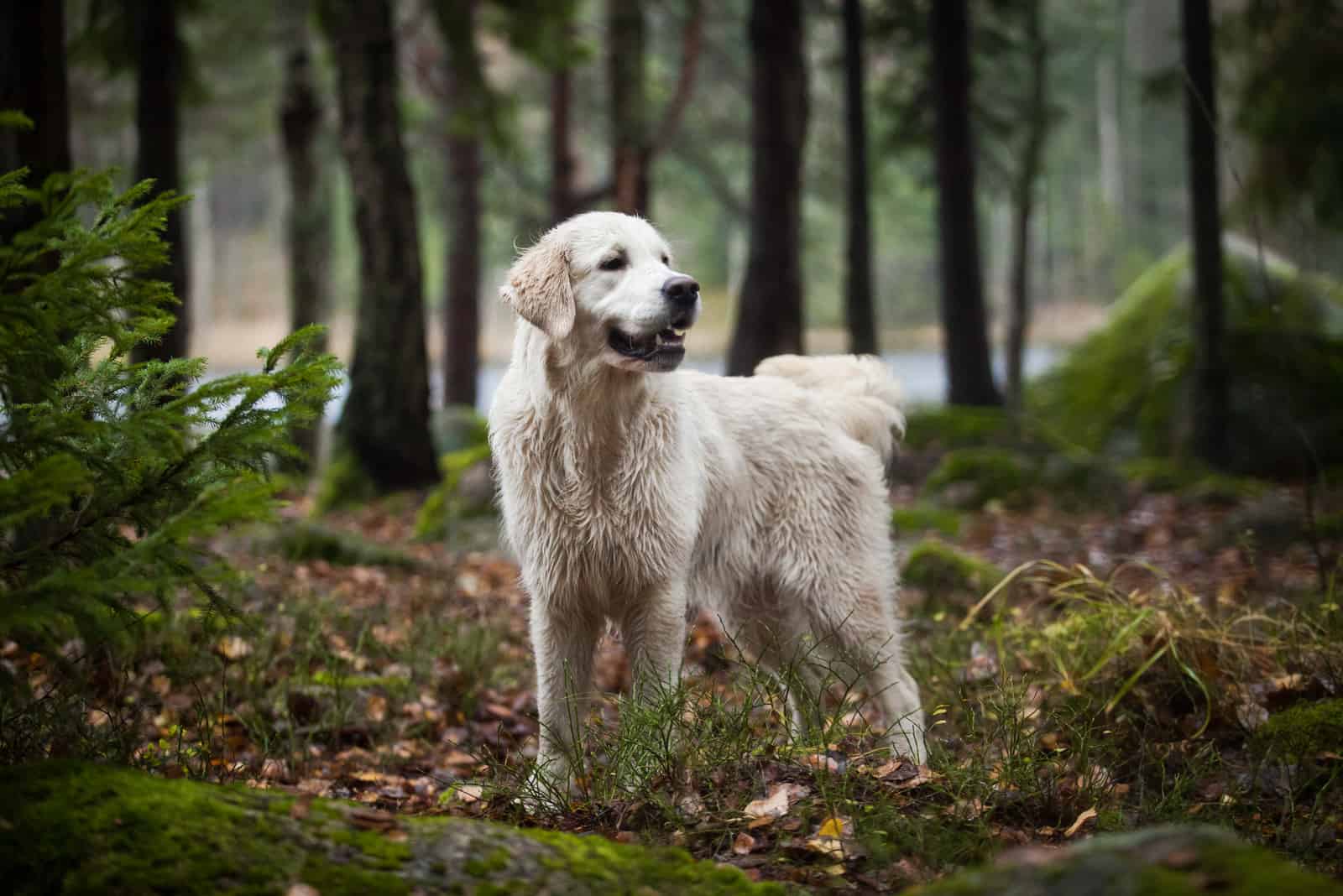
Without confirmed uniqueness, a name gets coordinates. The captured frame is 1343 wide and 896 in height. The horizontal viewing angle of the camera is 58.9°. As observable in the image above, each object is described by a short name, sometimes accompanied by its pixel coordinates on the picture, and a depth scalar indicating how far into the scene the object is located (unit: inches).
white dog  173.2
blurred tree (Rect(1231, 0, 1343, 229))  541.6
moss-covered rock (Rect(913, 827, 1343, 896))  80.7
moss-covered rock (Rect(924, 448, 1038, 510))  459.8
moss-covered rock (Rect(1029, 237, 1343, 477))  540.4
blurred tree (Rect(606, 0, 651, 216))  690.2
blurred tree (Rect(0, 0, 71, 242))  247.9
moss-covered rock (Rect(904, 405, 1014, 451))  555.2
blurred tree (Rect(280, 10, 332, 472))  596.1
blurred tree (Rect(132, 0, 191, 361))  434.9
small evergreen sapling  111.7
